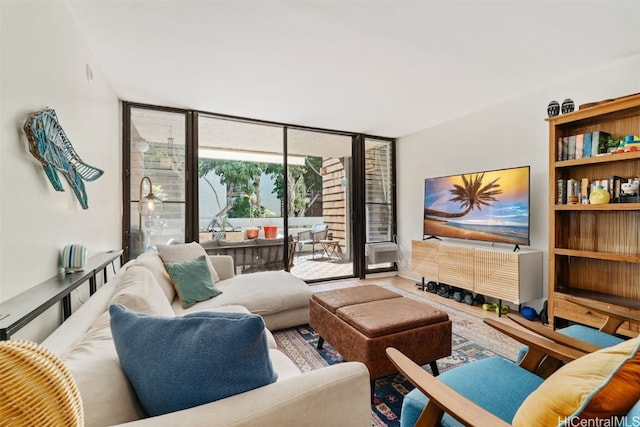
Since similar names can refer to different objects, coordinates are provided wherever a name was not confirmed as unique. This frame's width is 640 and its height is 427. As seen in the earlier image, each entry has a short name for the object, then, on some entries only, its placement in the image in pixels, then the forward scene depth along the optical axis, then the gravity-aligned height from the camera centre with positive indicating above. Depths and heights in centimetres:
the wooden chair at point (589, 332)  128 -60
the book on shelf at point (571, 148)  259 +60
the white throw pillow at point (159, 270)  216 -46
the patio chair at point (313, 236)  559 -47
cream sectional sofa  73 -53
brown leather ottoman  170 -76
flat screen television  304 +9
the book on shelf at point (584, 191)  252 +20
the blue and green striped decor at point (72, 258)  159 -26
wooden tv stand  288 -66
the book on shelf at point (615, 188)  235 +21
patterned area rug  170 -115
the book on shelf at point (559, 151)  266 +59
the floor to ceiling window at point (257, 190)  355 +36
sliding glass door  492 +18
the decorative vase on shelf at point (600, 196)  236 +14
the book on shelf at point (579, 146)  252 +61
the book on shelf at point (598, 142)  244 +62
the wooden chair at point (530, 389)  65 -58
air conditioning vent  482 -69
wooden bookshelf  234 -18
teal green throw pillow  233 -60
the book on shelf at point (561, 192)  265 +20
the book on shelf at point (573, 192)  257 +19
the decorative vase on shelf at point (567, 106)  254 +98
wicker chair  40 -28
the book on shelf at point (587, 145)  249 +61
